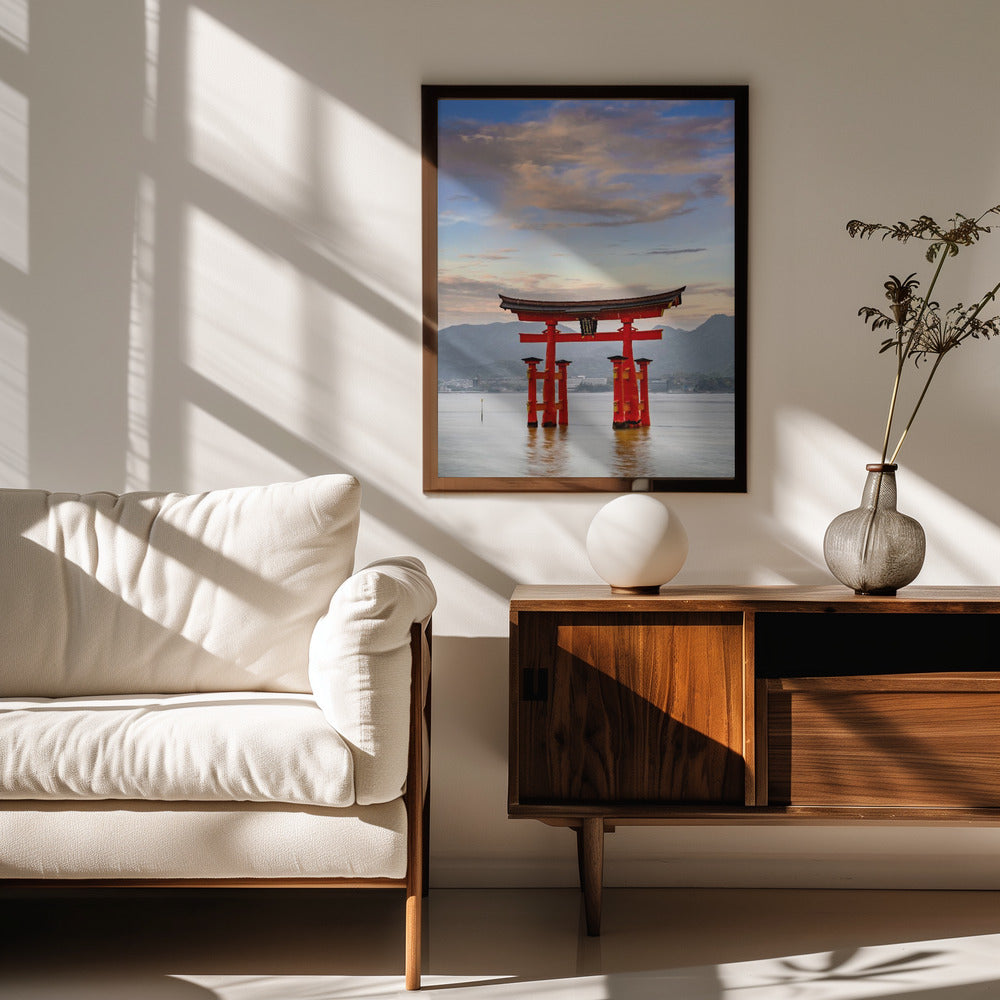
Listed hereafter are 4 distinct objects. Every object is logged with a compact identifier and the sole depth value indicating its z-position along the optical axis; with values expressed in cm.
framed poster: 249
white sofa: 175
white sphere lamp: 214
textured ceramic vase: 214
